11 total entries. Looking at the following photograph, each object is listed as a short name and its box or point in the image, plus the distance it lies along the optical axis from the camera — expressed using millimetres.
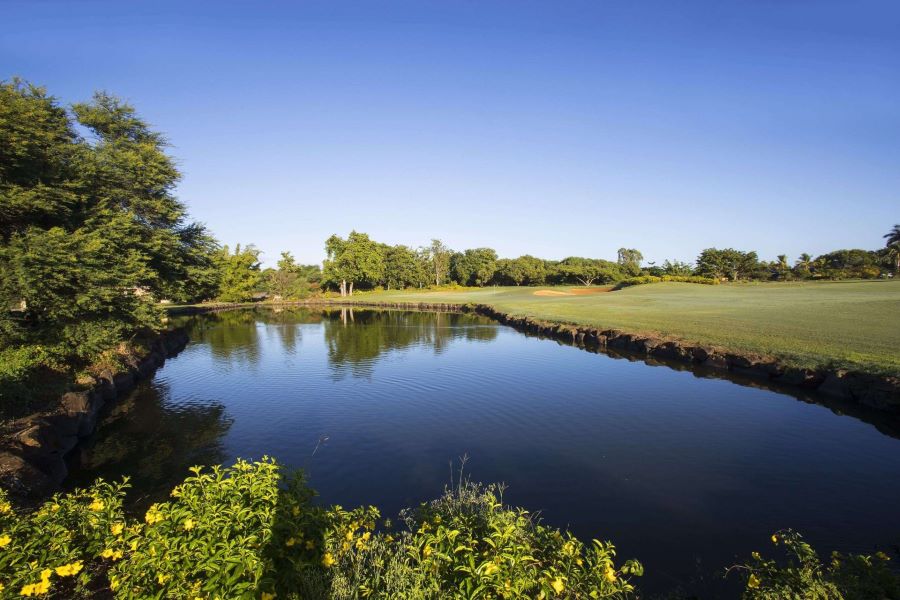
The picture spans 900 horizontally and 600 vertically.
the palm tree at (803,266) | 101562
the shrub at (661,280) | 87438
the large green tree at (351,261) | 116000
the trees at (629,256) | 174738
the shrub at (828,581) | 5234
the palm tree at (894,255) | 96375
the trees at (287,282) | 109150
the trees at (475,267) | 132250
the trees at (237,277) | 100500
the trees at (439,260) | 141250
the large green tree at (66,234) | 18984
